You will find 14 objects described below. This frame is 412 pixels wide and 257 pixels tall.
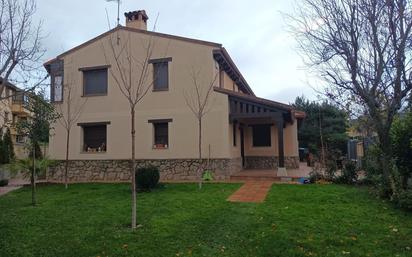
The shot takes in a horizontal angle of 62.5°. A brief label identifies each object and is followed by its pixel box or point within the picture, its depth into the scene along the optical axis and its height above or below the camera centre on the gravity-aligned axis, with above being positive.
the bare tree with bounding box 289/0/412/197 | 8.30 +2.64
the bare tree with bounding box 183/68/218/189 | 15.90 +2.95
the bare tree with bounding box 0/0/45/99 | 7.56 +2.52
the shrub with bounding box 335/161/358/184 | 12.91 -0.79
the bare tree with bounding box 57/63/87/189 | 17.77 +2.76
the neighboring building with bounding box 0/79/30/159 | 34.79 +2.23
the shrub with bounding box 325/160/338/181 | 13.49 -0.61
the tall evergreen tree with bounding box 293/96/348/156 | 32.26 +2.58
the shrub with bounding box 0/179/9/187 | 16.81 -1.24
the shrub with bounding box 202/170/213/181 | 15.08 -0.92
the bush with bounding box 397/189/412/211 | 8.04 -1.14
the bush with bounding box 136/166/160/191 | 12.30 -0.80
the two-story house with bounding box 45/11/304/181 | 15.77 +2.03
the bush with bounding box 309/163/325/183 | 13.66 -0.90
